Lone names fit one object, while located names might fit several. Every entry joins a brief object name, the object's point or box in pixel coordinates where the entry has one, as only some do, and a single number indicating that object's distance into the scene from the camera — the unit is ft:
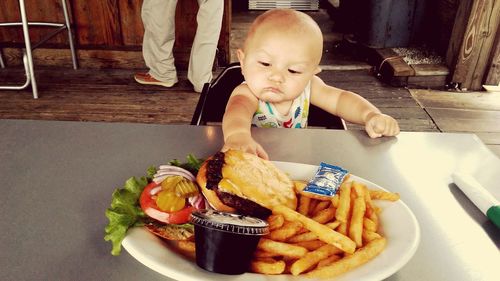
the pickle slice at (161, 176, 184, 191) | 2.86
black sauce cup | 2.27
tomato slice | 2.76
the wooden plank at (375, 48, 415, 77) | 14.08
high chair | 5.88
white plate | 2.40
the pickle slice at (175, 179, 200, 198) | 2.84
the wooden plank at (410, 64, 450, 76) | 14.14
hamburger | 2.72
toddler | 4.31
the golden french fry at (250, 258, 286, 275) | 2.45
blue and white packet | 3.00
